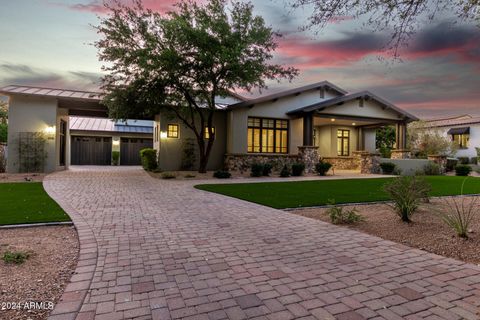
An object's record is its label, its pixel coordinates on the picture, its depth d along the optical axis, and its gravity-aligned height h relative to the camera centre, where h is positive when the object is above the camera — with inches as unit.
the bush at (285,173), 584.1 -24.5
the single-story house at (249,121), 600.4 +87.9
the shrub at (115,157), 952.3 +6.1
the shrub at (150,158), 669.3 +2.8
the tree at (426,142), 1002.7 +69.6
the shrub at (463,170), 692.1 -18.2
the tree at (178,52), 506.0 +187.6
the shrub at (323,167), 621.6 -12.9
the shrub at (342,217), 218.5 -41.6
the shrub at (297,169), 607.8 -17.1
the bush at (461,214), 174.7 -40.6
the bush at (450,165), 848.3 -8.4
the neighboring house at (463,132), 1084.2 +113.9
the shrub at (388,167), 683.4 -12.7
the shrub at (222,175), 554.6 -28.1
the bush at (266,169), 601.6 -17.5
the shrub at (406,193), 213.3 -22.9
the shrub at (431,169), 708.0 -17.0
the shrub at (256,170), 590.2 -19.3
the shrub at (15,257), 134.3 -45.6
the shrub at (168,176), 536.2 -29.9
